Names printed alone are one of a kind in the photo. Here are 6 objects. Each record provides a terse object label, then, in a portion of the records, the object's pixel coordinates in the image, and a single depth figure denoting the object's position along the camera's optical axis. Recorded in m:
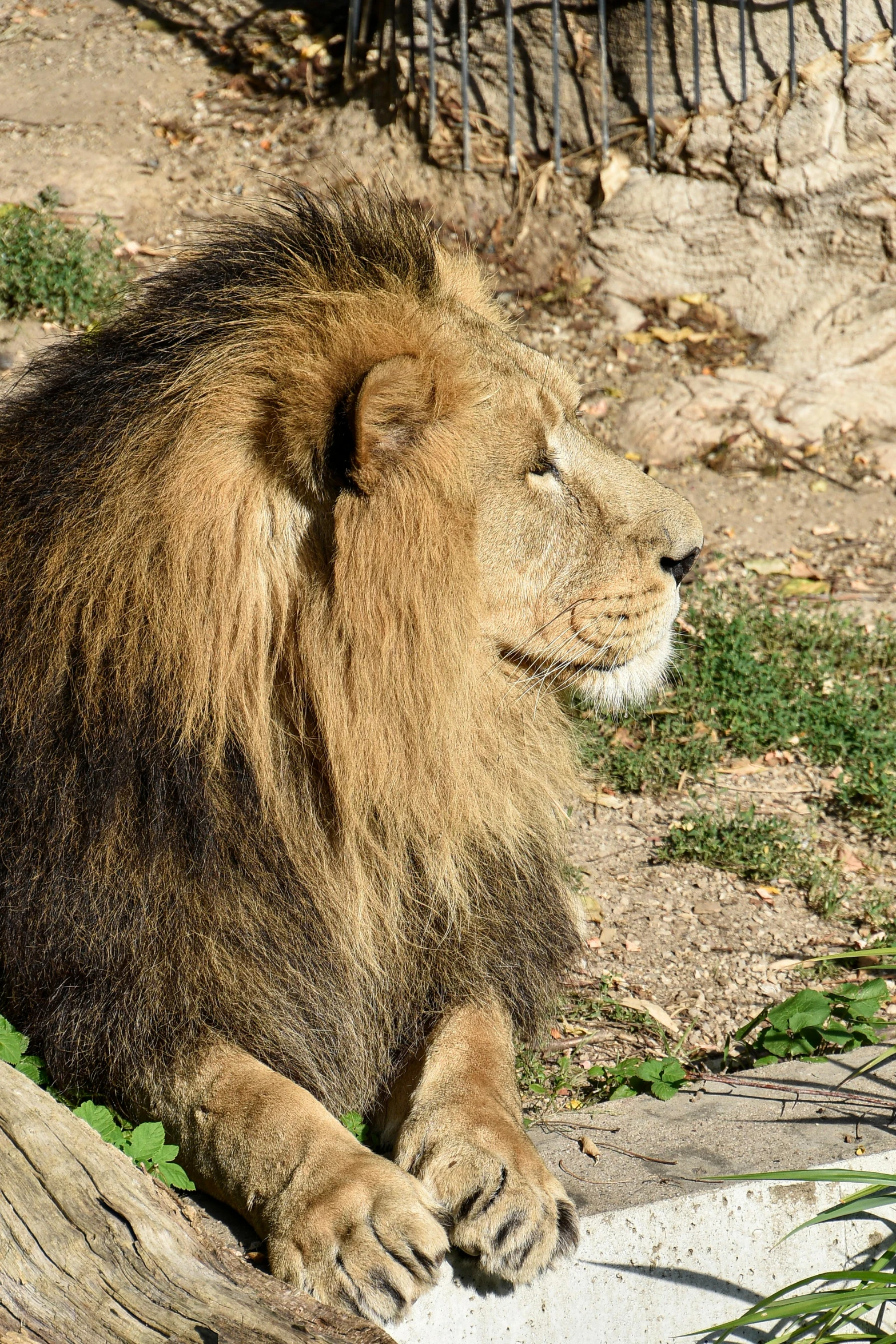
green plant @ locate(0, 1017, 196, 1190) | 4.65
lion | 4.48
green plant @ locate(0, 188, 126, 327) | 11.22
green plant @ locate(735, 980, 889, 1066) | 5.89
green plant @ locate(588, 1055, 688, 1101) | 5.73
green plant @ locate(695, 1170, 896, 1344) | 4.21
